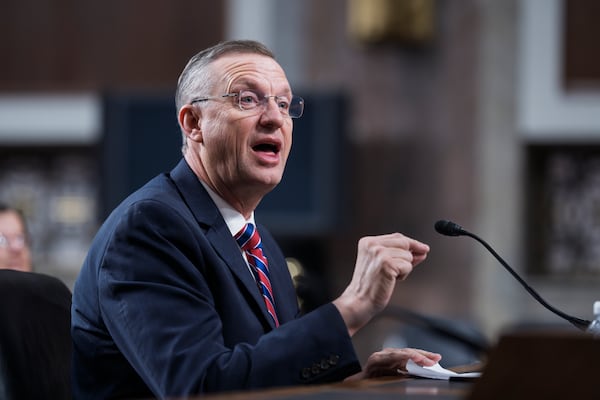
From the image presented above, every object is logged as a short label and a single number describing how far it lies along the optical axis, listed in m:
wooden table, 3.59
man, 4.21
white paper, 4.55
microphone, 4.88
